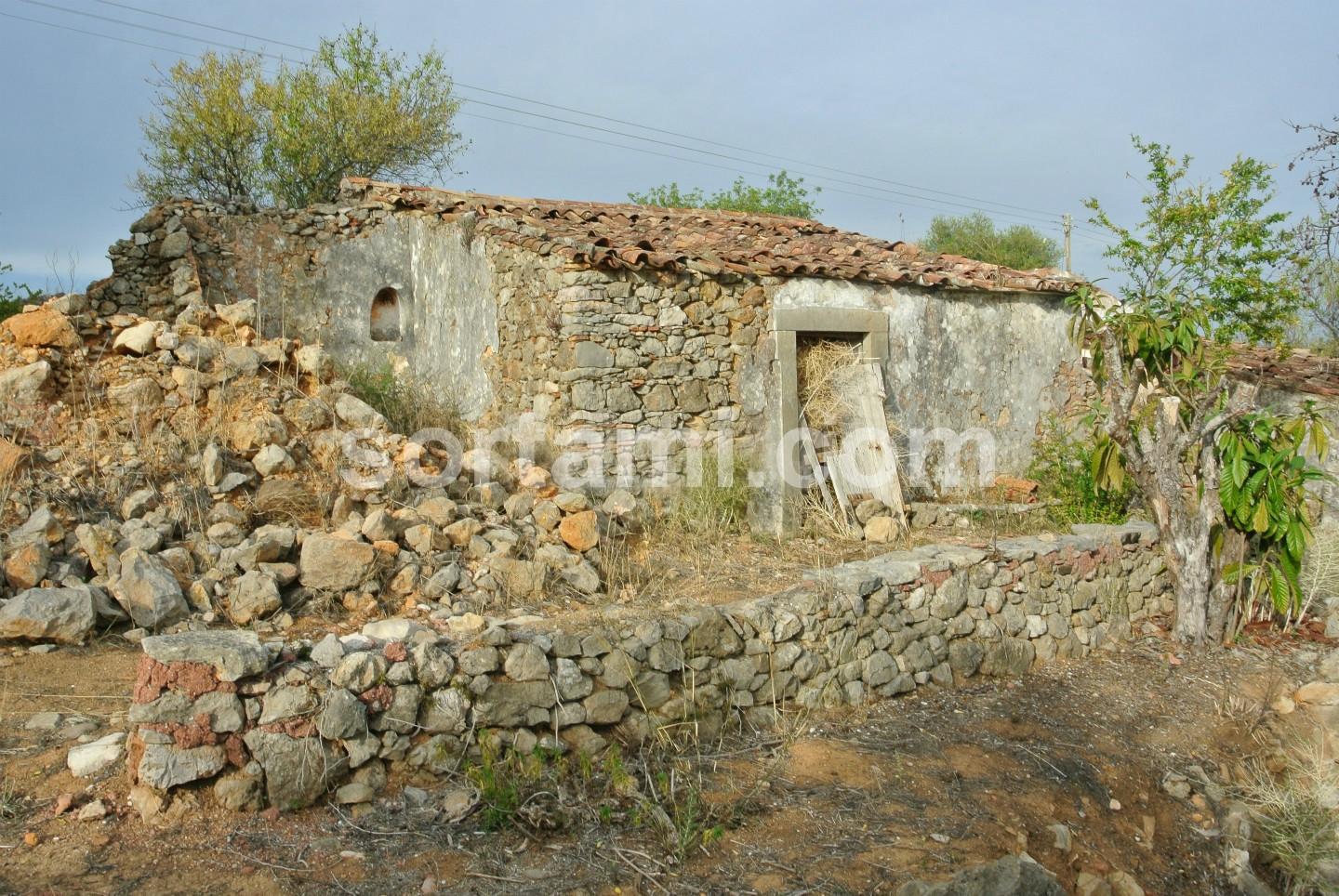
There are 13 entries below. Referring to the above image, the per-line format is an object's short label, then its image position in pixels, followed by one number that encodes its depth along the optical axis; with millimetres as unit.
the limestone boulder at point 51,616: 5246
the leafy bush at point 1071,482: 8656
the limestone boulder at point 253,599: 5414
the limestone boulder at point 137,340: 7352
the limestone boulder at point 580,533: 6680
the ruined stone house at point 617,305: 8344
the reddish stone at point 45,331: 7168
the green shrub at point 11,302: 10312
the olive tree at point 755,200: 22406
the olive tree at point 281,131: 14031
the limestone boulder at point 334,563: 5684
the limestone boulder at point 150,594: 5445
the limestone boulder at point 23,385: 6723
